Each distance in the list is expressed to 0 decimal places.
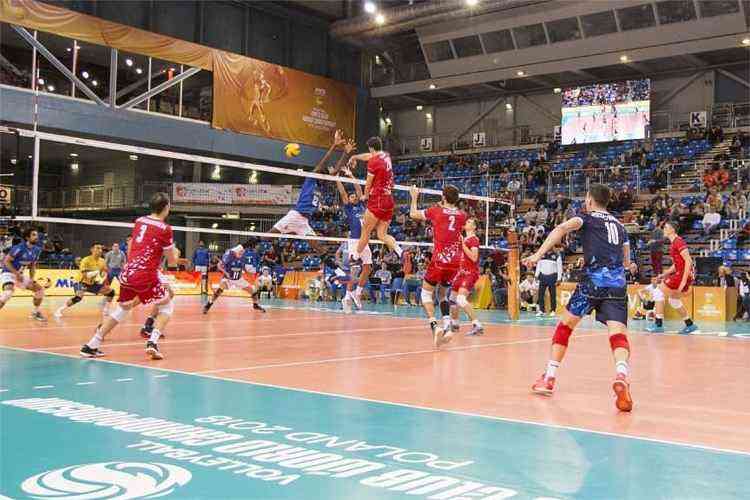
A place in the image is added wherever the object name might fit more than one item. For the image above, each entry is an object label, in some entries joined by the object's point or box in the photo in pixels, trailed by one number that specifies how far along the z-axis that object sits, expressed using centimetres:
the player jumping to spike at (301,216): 1251
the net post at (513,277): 1474
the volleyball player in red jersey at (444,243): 932
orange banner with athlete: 2628
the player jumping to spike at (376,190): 927
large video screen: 3111
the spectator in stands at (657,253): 1677
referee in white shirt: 1784
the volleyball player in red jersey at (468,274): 1075
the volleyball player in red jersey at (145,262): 746
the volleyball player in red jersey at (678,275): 1188
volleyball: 1162
